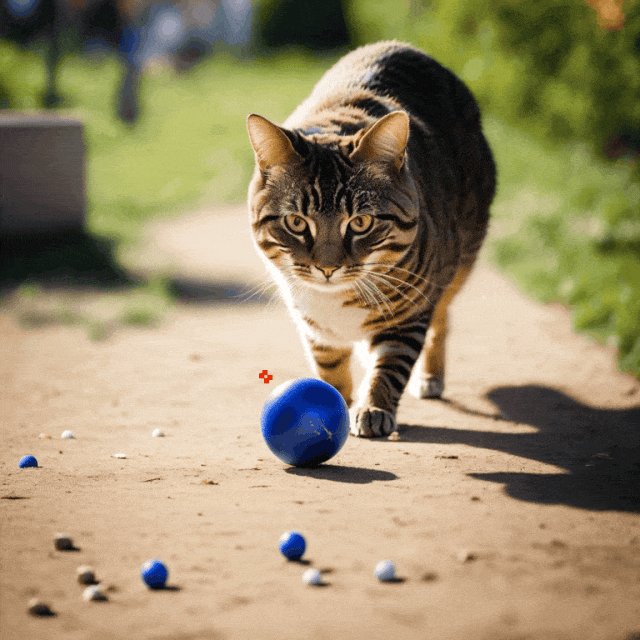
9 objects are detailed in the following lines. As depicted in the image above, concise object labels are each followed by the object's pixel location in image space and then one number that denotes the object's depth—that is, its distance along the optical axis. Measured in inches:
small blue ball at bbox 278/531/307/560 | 103.6
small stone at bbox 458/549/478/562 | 103.2
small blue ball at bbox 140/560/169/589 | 96.9
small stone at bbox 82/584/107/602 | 94.2
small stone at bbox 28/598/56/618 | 91.5
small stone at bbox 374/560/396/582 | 97.8
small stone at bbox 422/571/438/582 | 98.9
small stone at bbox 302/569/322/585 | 97.9
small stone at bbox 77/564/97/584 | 97.8
